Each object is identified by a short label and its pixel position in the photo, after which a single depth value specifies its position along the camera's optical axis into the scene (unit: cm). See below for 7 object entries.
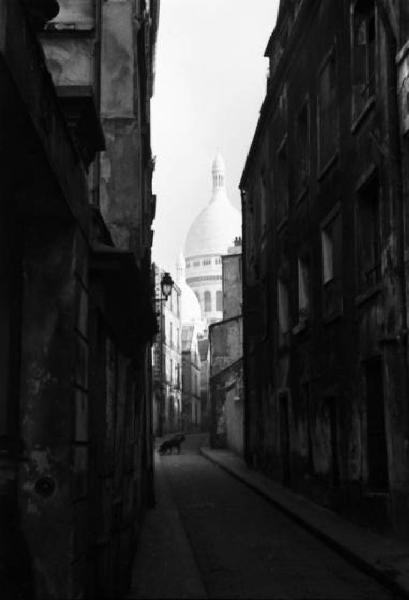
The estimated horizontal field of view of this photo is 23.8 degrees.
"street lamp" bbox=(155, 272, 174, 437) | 5916
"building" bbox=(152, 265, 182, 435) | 6006
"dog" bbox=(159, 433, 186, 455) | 3816
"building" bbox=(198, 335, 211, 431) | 8081
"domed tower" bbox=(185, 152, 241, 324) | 11094
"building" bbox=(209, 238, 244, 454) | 3672
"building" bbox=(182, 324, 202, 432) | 7775
